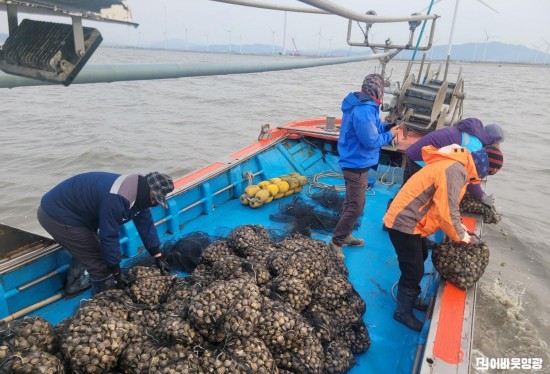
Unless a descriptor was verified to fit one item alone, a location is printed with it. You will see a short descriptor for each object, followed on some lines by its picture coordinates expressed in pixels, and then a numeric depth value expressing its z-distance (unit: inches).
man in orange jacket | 124.9
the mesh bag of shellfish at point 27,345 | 81.2
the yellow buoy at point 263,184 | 233.0
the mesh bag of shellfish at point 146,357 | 87.0
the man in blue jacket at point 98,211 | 128.9
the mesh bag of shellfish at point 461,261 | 136.1
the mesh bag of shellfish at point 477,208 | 188.1
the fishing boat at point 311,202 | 100.1
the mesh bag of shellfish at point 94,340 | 88.0
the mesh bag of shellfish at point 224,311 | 92.1
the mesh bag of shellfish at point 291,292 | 116.4
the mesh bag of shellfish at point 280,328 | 98.7
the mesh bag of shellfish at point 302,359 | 102.1
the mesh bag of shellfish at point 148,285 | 121.0
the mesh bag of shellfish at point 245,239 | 149.8
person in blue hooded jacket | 160.1
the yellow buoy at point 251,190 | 226.7
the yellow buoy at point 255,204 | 225.1
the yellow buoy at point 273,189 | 231.0
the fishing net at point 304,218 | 205.9
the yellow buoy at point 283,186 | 237.8
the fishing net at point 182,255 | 164.6
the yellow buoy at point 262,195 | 224.8
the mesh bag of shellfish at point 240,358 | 87.0
